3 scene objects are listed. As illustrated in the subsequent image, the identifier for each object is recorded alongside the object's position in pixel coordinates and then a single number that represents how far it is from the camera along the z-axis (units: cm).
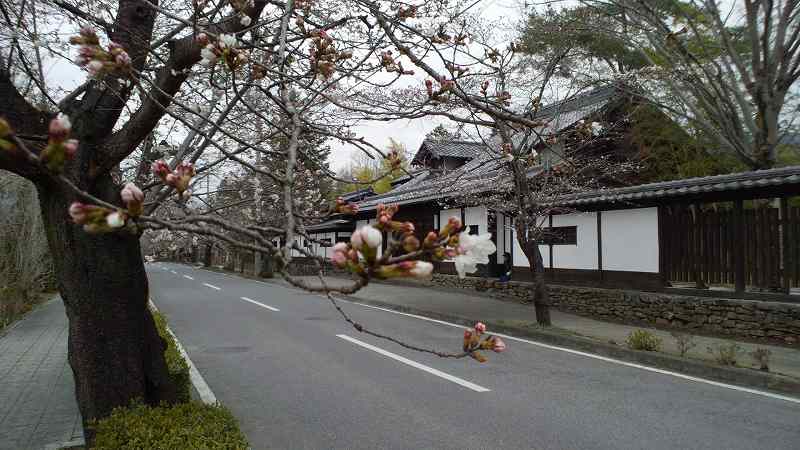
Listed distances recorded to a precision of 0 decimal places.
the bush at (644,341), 924
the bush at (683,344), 870
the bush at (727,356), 814
